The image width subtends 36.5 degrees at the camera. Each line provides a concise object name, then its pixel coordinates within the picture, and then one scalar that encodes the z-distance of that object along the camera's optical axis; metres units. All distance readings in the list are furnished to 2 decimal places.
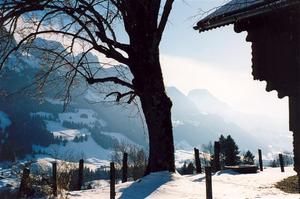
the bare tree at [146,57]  16.20
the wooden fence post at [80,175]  23.11
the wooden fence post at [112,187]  12.34
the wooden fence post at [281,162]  28.29
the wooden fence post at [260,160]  31.07
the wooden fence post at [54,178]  14.12
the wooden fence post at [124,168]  24.88
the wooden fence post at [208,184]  11.15
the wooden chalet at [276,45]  10.80
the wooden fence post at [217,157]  26.19
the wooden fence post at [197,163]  27.92
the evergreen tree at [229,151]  56.78
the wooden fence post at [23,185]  14.48
